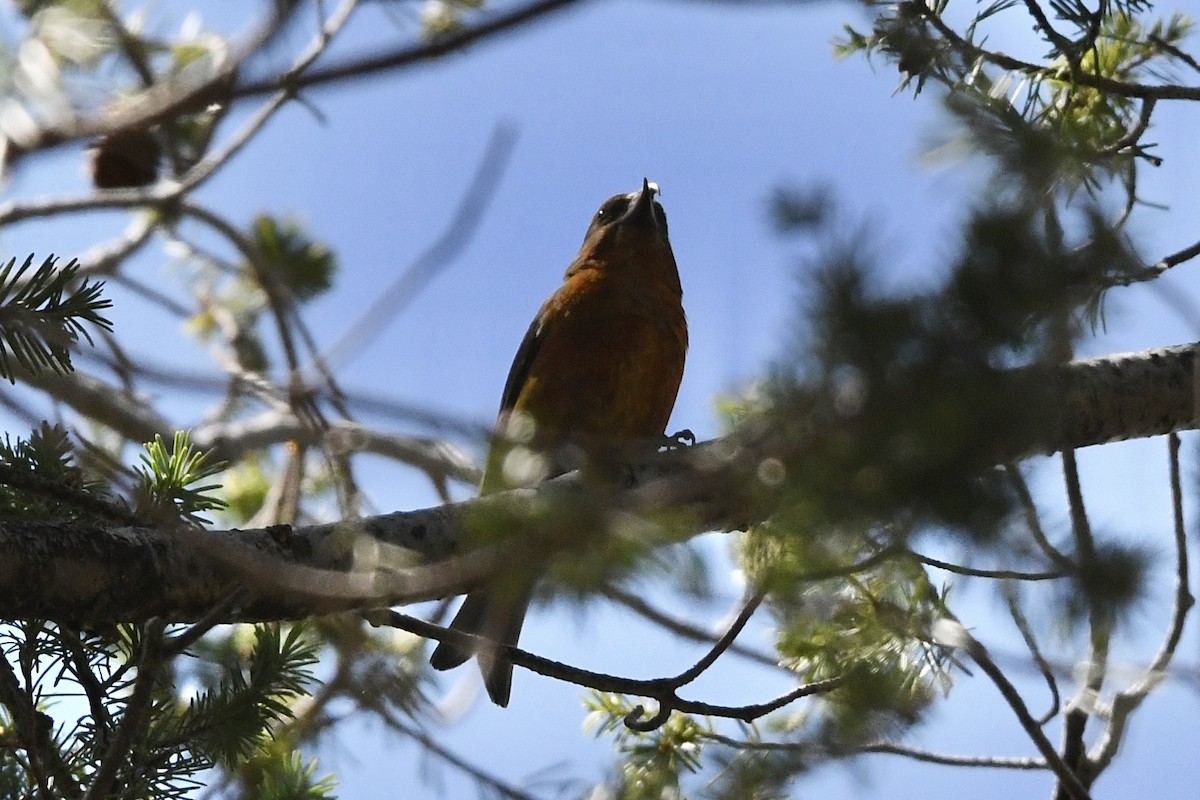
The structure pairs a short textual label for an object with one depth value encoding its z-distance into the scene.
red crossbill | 8.20
